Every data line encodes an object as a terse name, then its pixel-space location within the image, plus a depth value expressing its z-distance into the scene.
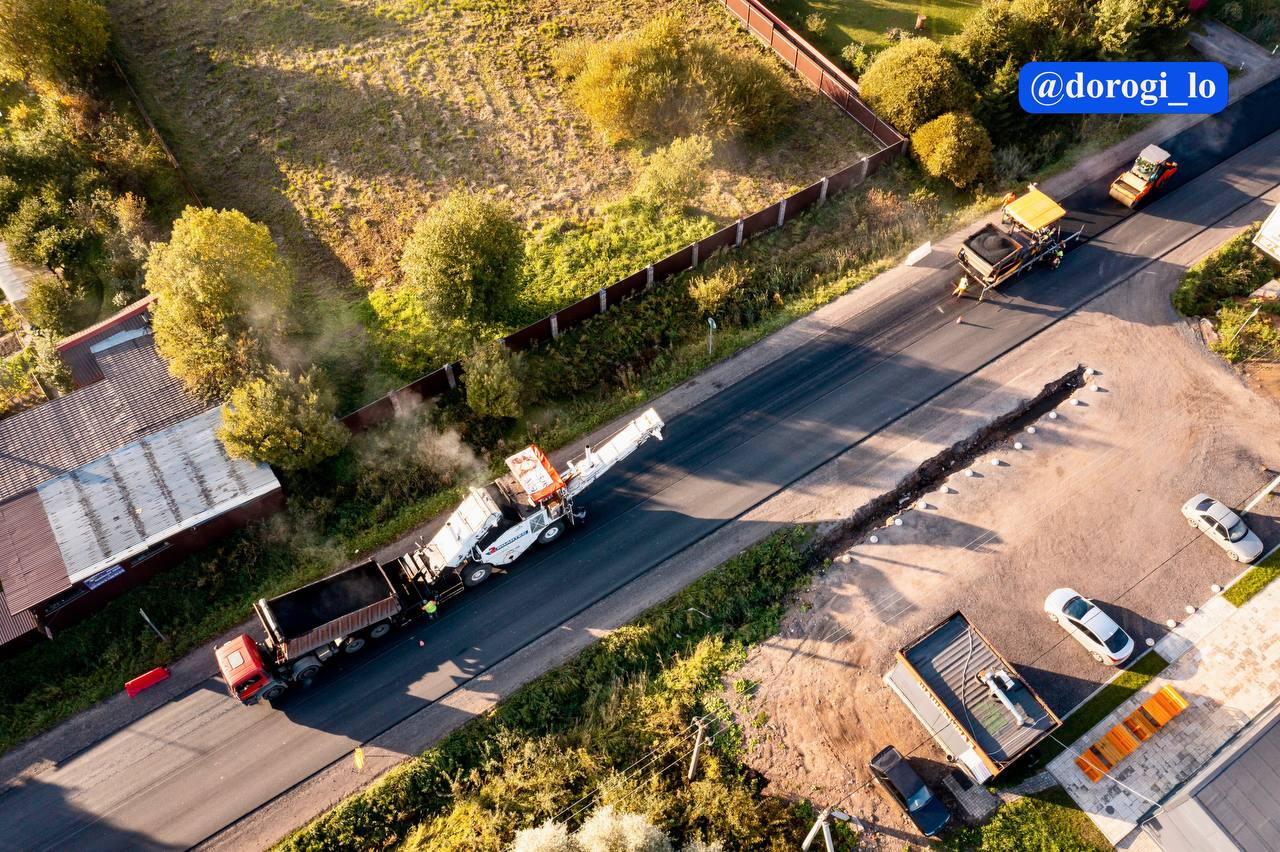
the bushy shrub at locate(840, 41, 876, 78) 41.06
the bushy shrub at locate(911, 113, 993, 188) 35.22
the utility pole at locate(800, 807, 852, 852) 20.17
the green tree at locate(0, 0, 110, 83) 38.81
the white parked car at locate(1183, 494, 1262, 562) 26.52
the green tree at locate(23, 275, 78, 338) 33.56
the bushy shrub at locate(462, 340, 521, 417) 29.03
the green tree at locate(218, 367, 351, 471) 26.59
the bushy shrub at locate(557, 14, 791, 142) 38.12
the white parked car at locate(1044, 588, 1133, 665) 24.55
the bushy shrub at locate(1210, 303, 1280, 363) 31.25
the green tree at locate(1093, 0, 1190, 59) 37.50
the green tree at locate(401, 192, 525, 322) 30.22
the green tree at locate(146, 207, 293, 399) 28.39
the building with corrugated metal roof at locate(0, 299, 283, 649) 25.69
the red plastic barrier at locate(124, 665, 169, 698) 25.16
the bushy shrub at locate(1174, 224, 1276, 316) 32.62
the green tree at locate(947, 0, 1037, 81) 37.34
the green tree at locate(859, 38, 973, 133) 36.28
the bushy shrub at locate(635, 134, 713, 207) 35.72
